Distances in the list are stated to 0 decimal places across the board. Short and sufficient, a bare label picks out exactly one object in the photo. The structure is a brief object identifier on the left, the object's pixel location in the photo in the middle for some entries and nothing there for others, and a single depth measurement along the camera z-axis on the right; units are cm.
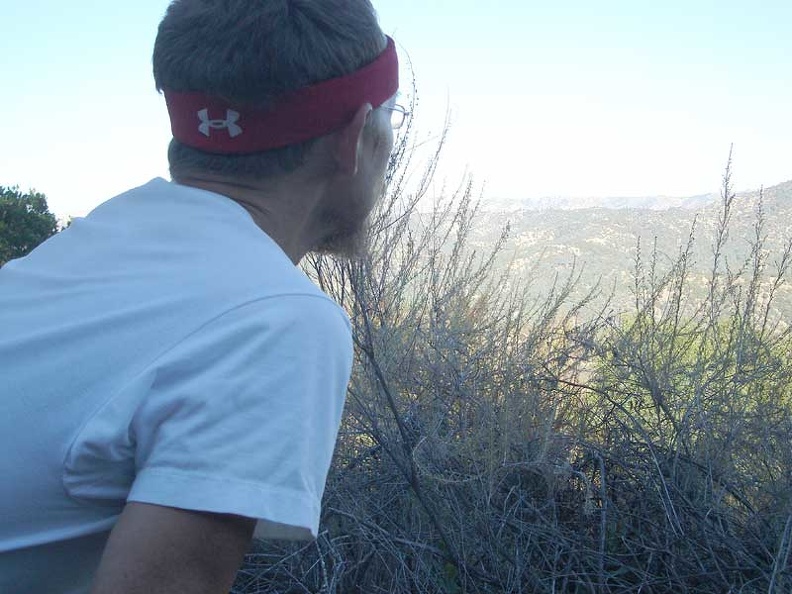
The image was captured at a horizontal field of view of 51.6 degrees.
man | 84
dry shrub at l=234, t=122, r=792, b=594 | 287
